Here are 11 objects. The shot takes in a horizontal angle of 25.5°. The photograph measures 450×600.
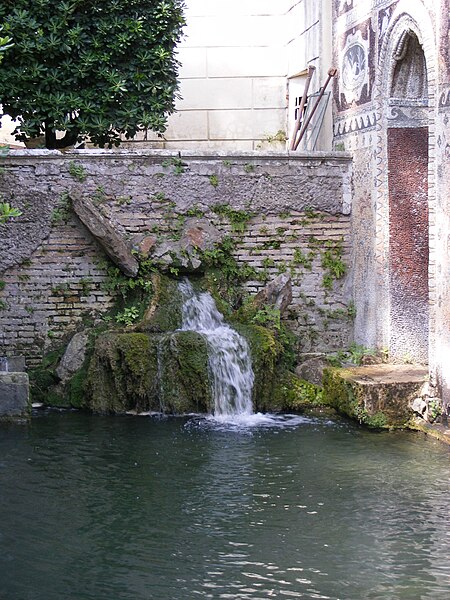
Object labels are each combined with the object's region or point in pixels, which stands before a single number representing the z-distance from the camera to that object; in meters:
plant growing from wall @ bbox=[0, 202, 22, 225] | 7.93
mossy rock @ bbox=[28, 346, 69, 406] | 11.63
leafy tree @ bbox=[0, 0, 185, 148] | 12.40
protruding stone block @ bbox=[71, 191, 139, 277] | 11.79
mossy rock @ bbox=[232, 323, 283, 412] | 11.23
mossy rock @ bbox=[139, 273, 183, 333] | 11.55
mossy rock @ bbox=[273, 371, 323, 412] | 11.19
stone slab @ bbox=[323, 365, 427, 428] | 9.95
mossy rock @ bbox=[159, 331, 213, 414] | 10.99
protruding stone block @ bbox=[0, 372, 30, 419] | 10.54
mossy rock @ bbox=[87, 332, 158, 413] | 11.00
